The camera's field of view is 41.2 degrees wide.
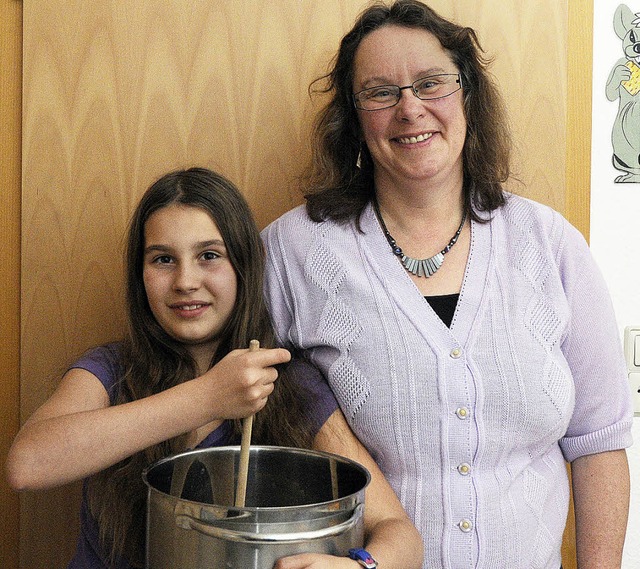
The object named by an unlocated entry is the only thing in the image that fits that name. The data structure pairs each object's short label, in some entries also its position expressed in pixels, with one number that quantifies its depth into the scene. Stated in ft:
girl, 3.45
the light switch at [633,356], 4.58
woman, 3.57
